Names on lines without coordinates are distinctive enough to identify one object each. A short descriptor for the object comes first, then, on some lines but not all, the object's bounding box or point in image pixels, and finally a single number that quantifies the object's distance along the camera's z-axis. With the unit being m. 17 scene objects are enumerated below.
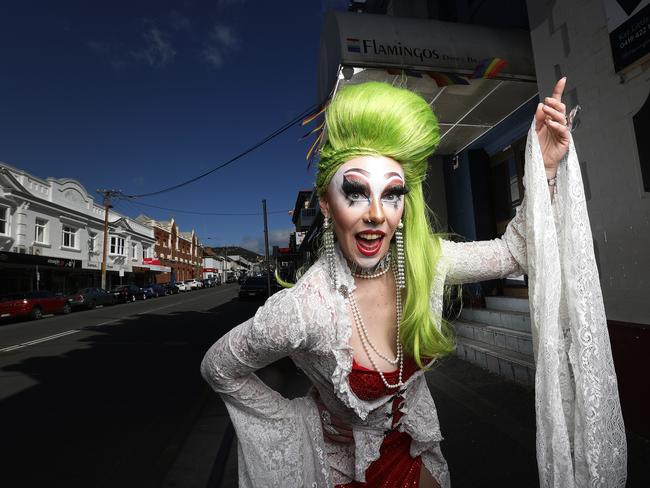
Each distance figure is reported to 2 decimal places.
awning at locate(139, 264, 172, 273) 35.46
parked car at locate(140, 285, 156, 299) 26.55
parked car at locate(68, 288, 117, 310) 17.56
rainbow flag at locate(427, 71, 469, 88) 4.18
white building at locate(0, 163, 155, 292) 18.81
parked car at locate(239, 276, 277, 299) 20.42
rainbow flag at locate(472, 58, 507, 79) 4.20
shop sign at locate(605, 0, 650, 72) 2.68
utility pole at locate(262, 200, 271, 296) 9.05
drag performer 1.00
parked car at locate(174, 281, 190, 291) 36.79
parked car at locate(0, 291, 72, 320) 13.09
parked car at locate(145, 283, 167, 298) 27.79
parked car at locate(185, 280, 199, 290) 38.81
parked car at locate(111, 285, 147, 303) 22.64
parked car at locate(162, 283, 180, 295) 32.09
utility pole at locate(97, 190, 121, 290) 24.55
